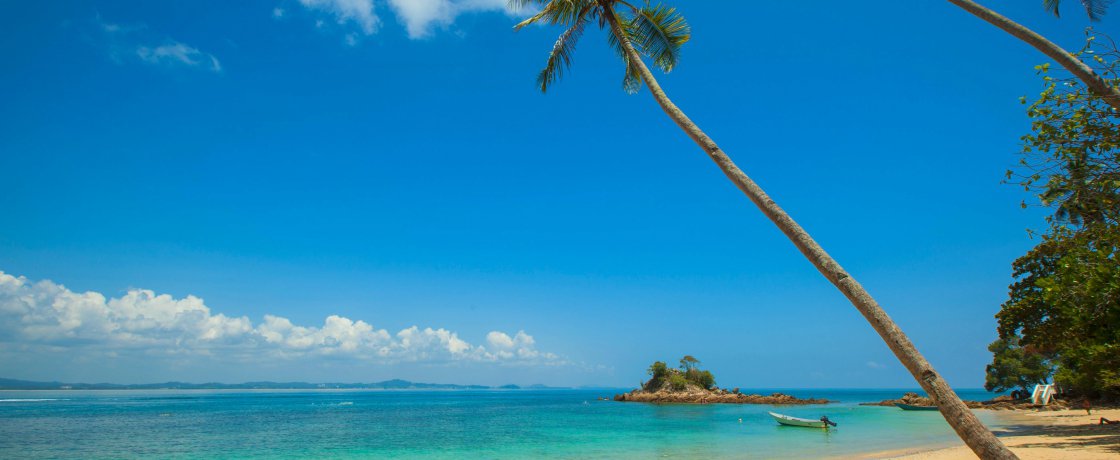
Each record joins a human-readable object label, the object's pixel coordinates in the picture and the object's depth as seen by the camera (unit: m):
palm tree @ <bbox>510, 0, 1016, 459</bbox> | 4.73
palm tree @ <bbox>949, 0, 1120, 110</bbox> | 7.97
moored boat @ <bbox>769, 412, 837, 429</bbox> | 32.94
